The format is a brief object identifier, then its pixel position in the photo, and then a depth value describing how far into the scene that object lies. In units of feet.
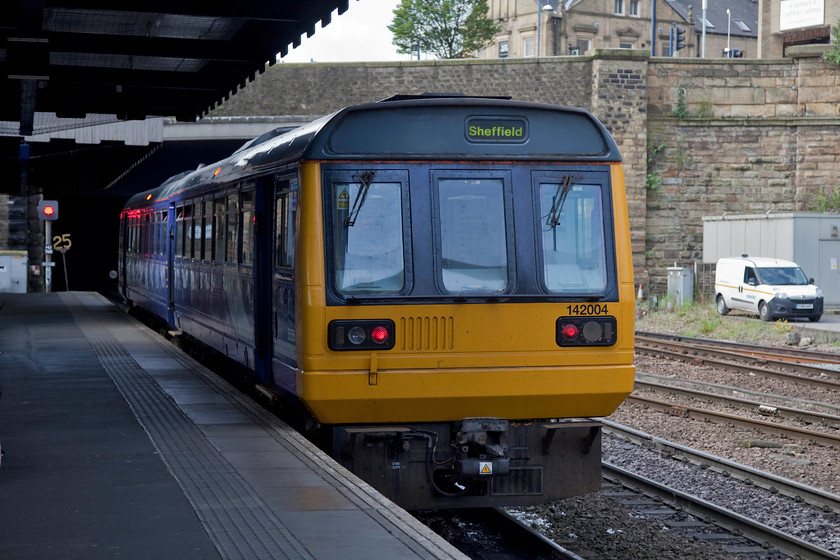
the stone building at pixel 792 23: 208.74
